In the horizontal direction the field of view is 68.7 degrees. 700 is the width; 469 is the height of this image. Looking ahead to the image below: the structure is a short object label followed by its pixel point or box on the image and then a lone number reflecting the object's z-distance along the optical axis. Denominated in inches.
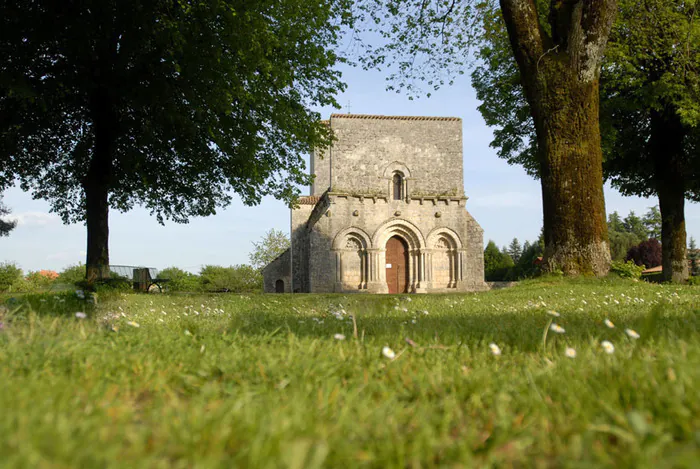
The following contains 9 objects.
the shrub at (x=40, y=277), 1231.8
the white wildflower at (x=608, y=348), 93.5
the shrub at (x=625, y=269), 408.5
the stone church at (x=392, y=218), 1165.1
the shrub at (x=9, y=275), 1104.8
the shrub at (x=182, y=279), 1700.1
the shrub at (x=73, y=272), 1510.8
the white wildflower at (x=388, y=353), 95.7
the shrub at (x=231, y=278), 1879.9
